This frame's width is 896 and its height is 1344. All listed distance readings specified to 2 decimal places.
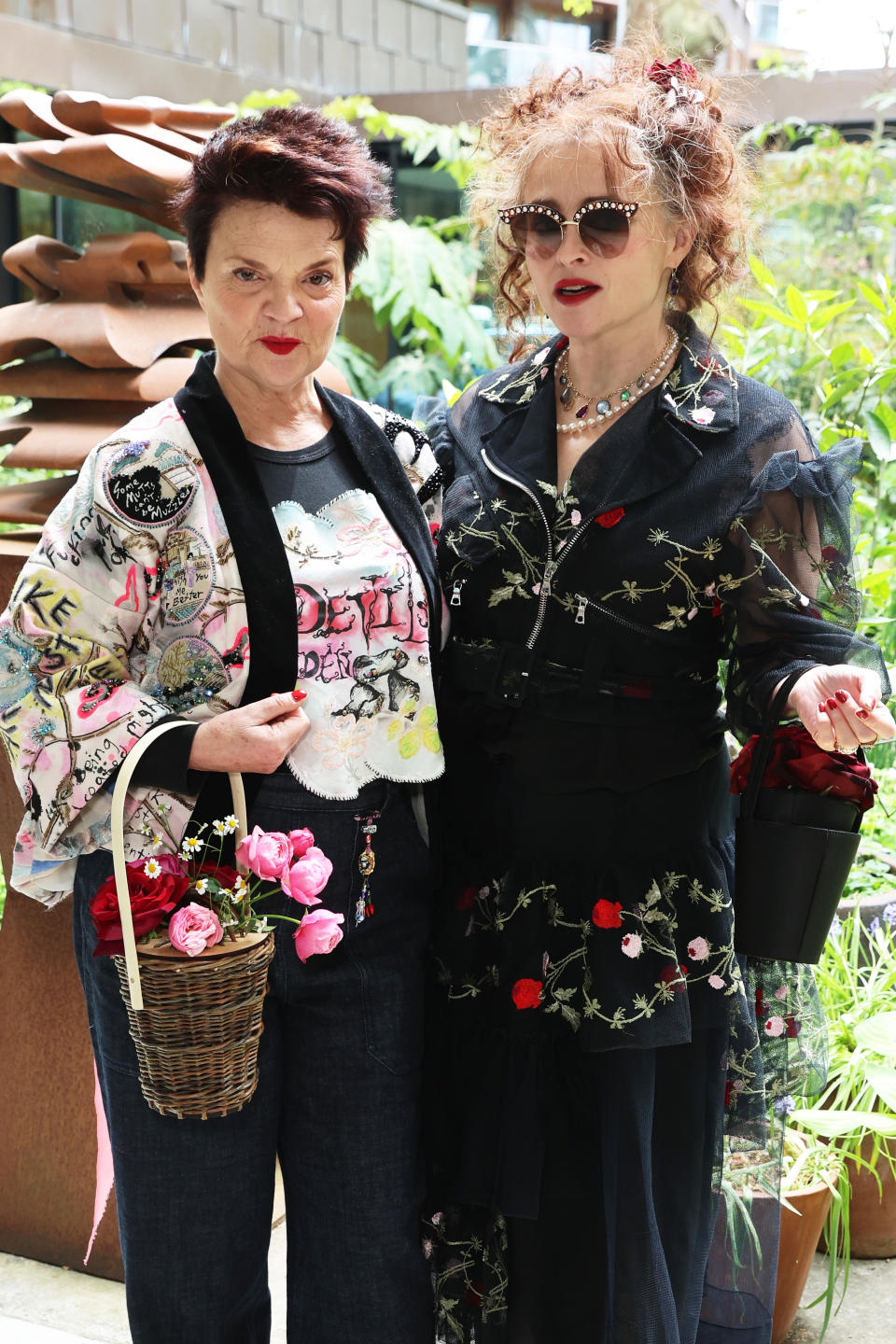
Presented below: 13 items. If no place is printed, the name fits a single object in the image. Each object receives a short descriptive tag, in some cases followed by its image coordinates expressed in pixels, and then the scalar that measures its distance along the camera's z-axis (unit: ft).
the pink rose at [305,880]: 4.87
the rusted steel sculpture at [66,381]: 7.57
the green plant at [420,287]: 18.24
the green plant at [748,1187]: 6.27
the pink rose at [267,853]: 4.80
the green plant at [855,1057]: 7.83
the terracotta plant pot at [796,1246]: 7.63
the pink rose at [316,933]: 5.01
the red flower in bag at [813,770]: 5.35
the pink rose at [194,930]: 4.52
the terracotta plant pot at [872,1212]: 8.38
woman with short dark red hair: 5.25
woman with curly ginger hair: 5.54
